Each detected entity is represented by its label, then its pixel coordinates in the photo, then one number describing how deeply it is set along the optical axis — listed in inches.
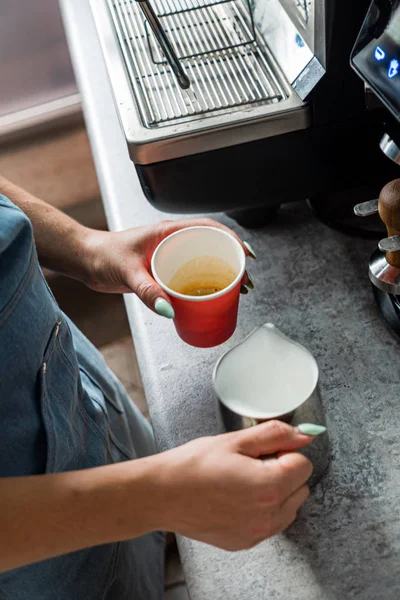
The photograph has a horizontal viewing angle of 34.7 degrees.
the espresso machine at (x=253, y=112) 29.9
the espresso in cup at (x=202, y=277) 29.9
